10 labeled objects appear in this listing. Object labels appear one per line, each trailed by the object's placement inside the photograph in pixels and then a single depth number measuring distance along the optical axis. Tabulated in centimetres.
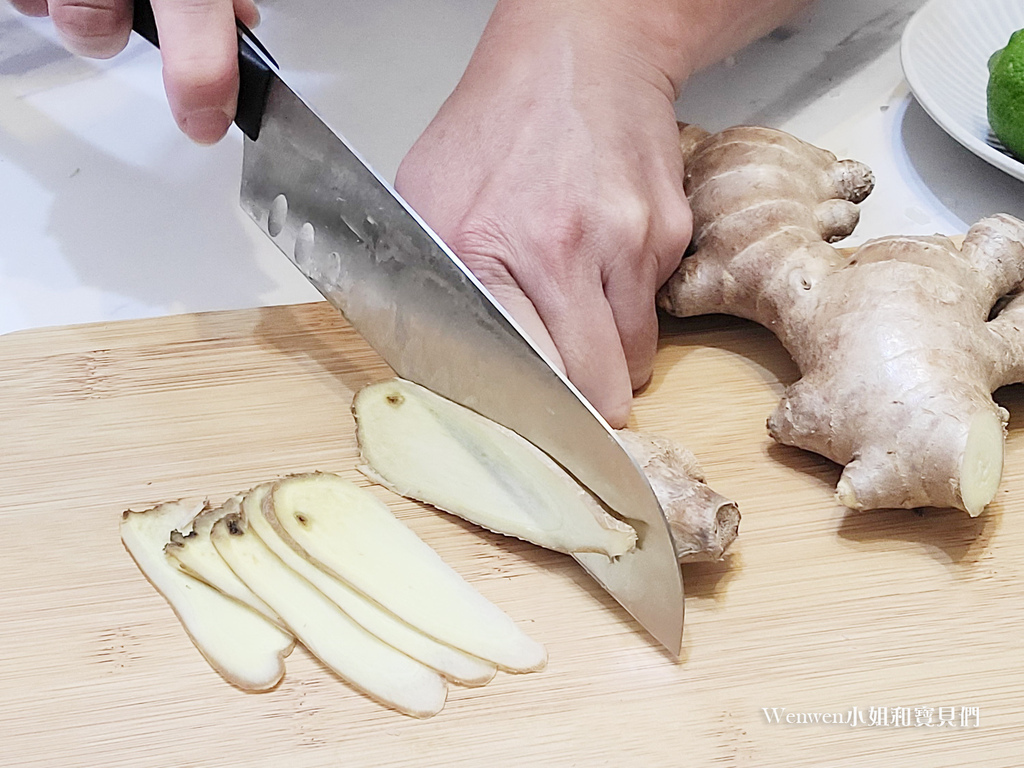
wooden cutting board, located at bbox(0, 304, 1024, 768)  22
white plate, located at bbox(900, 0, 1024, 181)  37
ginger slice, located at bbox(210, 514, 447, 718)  23
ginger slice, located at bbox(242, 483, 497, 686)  23
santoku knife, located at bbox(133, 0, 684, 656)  24
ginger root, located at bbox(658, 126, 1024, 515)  25
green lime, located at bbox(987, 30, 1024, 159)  33
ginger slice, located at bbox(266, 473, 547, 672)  24
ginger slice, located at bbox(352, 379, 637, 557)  25
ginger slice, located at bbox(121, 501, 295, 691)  24
